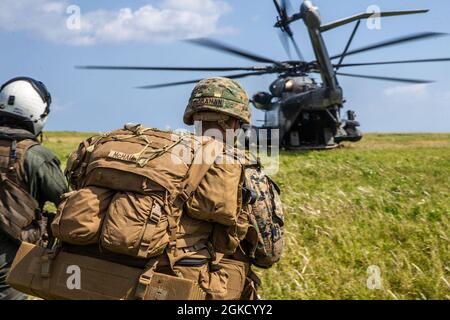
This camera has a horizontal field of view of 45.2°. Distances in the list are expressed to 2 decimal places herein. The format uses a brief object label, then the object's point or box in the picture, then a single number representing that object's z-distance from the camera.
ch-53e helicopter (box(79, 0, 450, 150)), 20.15
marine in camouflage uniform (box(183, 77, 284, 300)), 3.62
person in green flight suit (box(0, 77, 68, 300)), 4.25
